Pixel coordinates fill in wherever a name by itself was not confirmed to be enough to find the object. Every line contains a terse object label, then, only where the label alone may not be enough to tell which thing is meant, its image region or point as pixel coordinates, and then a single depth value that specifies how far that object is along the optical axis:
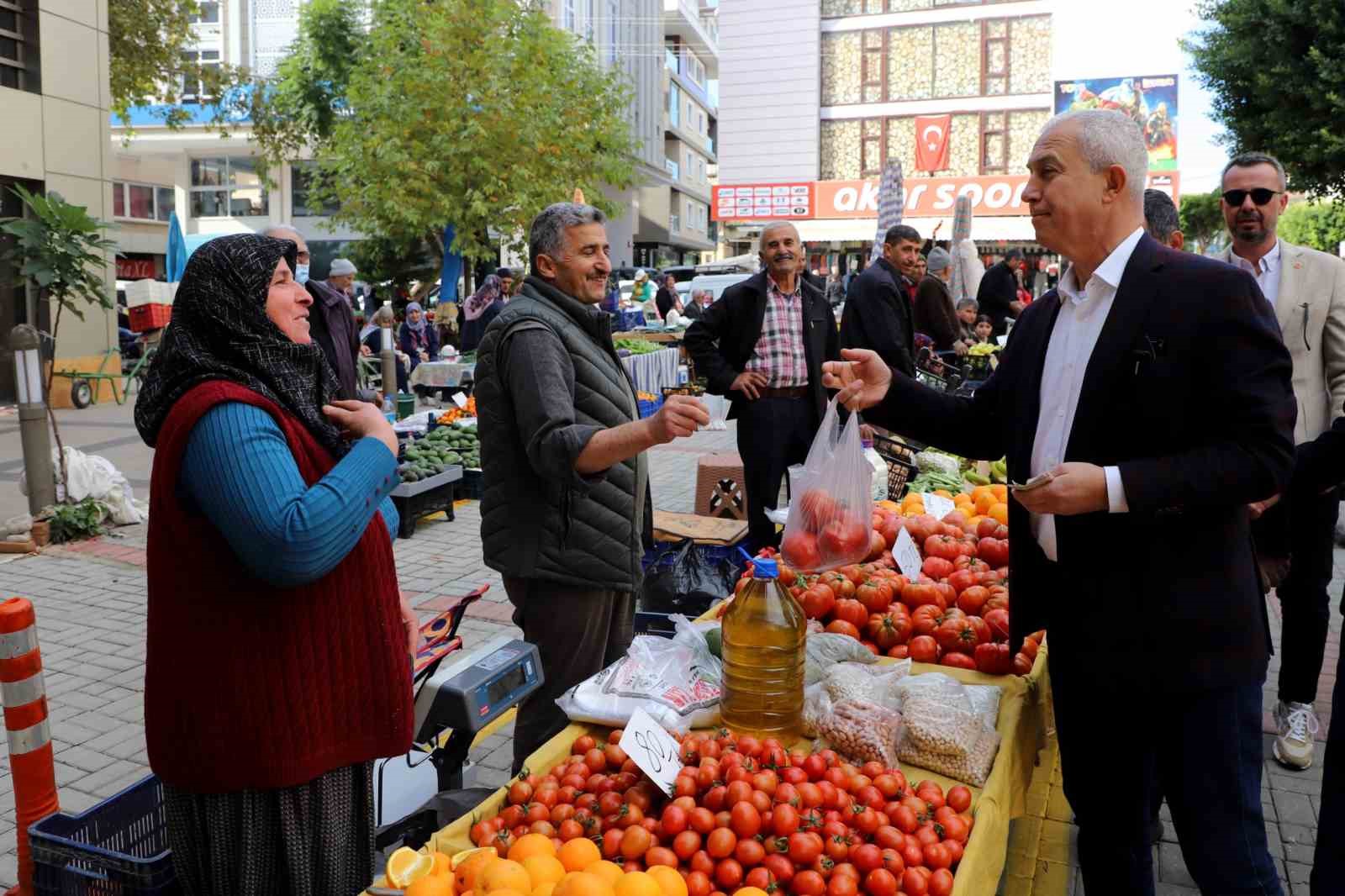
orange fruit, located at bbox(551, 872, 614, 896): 1.80
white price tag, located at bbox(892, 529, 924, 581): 3.62
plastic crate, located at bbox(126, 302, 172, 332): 16.47
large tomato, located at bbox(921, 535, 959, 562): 3.97
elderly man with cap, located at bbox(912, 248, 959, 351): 9.53
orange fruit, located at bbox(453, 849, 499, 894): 1.93
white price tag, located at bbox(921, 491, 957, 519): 4.83
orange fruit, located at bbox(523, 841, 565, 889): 1.90
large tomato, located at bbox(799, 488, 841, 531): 2.97
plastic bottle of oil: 2.60
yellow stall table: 2.18
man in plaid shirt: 5.88
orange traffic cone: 2.70
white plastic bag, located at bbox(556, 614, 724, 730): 2.58
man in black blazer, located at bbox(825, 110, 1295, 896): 2.14
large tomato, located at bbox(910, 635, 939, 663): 3.18
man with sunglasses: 4.05
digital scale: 2.68
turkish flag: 37.69
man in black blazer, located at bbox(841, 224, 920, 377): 6.75
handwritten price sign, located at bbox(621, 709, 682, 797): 2.17
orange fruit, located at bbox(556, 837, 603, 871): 1.98
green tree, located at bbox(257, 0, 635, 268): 20.39
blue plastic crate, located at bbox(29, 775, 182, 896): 2.26
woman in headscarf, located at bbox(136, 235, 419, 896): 1.91
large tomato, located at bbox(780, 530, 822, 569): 2.99
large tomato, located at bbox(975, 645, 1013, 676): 3.06
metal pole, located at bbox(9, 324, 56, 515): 7.24
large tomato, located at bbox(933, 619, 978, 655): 3.21
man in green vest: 3.07
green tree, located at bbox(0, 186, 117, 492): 8.85
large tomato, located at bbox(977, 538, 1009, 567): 3.97
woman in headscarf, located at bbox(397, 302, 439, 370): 16.59
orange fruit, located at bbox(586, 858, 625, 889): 1.88
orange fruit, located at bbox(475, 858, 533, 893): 1.84
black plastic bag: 4.70
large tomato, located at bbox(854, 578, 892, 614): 3.44
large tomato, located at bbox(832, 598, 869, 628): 3.33
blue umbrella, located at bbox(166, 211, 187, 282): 16.38
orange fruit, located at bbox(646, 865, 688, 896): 1.92
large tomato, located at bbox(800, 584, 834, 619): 3.38
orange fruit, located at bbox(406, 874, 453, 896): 1.88
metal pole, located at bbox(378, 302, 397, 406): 12.48
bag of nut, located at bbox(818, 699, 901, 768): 2.49
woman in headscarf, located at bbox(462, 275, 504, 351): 14.87
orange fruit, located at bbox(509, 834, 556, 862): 1.99
